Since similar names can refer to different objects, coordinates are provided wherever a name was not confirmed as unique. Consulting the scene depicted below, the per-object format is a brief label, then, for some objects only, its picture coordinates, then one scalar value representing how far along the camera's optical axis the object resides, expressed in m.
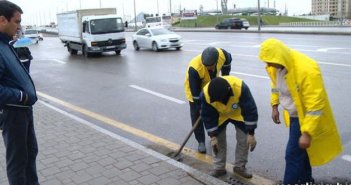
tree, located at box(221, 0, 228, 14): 78.63
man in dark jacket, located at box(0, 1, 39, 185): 3.45
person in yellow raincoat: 3.27
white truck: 21.91
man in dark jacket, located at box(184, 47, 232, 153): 4.84
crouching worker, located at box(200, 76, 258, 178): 4.16
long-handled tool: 5.34
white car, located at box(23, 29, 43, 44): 43.02
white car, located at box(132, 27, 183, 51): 21.89
